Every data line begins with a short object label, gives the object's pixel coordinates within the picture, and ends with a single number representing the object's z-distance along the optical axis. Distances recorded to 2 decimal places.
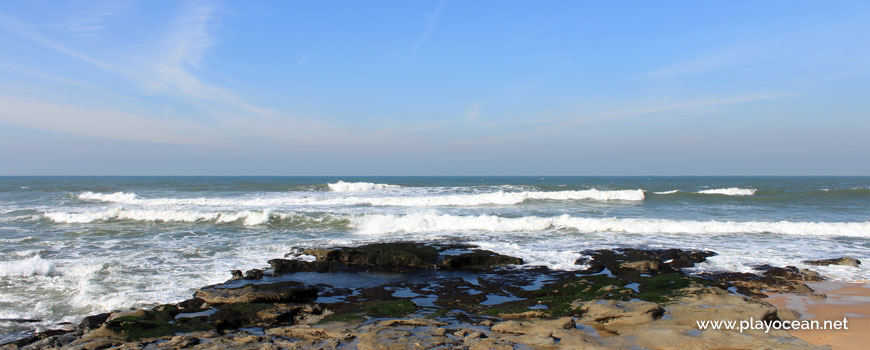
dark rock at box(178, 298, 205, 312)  7.54
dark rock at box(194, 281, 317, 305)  7.80
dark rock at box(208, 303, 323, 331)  6.86
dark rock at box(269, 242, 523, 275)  11.16
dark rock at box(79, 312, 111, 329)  6.76
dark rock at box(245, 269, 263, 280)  10.07
